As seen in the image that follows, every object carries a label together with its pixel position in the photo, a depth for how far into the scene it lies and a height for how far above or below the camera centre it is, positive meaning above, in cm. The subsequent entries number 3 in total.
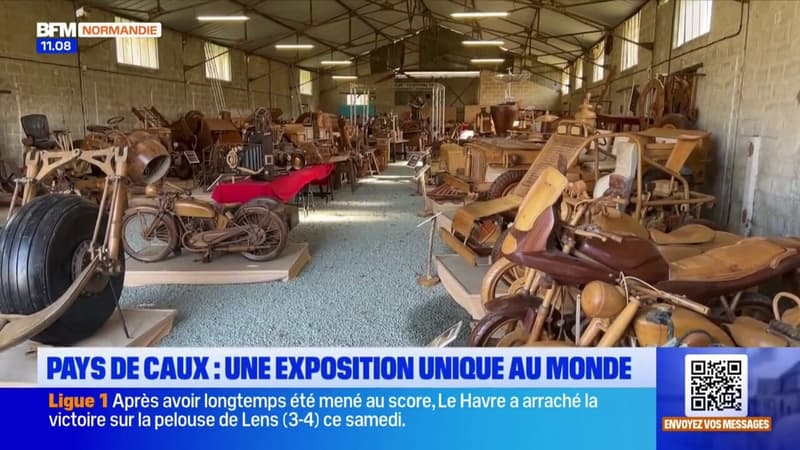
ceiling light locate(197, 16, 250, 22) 1195 +243
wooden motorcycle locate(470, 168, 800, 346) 277 -64
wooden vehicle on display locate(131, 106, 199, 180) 1222 -13
